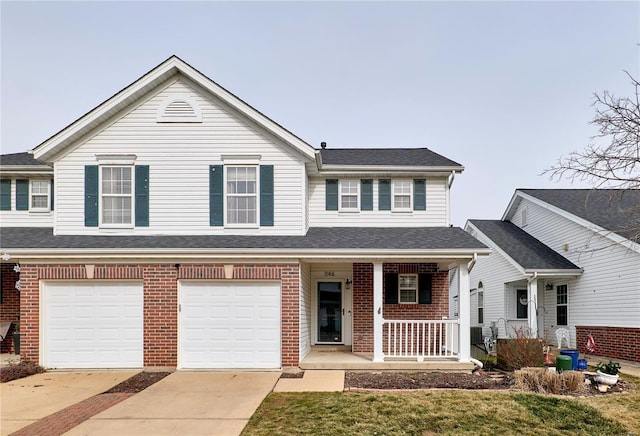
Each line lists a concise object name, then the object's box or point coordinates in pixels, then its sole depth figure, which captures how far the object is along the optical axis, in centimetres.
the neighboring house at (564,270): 1545
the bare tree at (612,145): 1071
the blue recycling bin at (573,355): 1185
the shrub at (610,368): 1089
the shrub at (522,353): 1210
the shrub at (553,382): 1001
